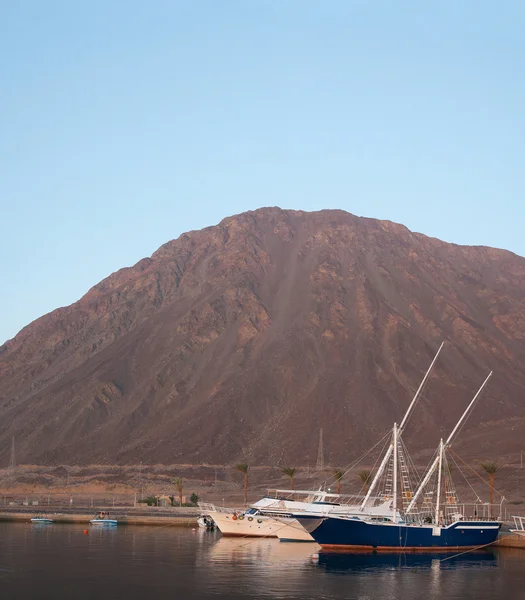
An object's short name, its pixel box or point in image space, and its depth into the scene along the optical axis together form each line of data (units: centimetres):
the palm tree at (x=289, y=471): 10977
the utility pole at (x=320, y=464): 16050
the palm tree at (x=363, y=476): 10762
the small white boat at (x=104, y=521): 10219
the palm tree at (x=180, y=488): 12431
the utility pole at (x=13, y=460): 19575
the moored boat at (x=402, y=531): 7600
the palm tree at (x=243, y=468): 11712
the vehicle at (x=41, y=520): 10688
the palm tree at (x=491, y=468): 9325
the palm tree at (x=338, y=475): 10559
